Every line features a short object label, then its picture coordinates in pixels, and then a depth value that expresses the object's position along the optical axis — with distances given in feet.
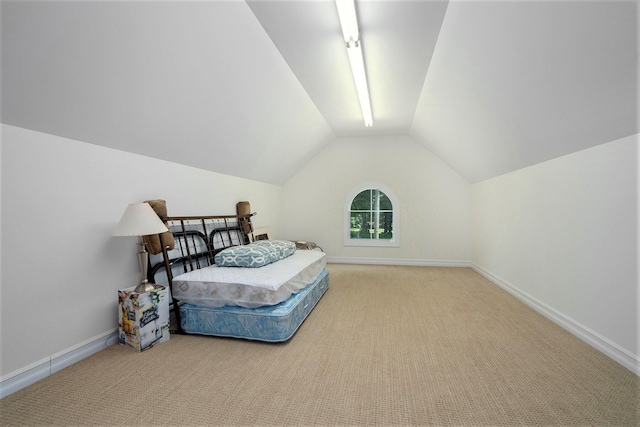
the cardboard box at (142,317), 7.72
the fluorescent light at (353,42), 6.53
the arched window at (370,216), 20.76
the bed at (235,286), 8.45
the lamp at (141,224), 7.47
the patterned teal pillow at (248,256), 10.27
